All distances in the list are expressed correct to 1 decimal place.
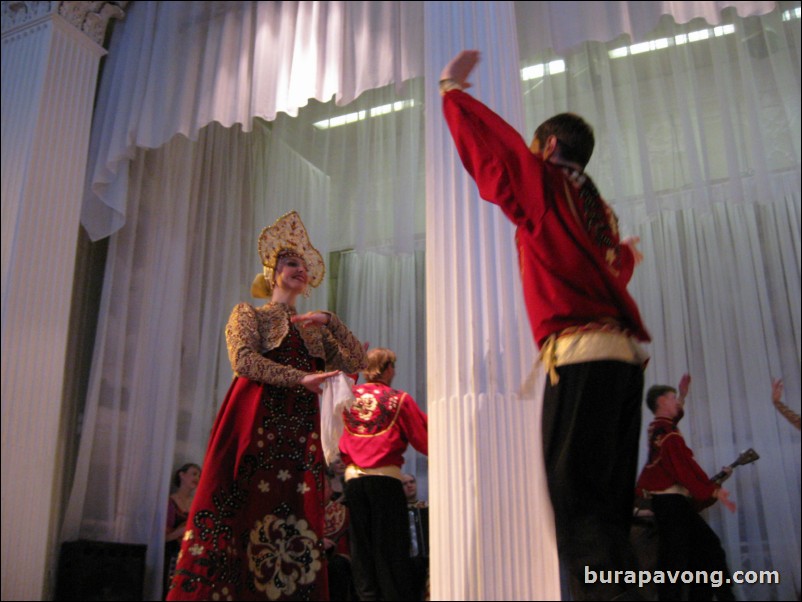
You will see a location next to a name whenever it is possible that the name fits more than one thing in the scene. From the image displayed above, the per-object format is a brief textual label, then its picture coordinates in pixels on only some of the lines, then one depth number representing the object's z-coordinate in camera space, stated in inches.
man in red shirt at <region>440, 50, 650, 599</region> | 74.4
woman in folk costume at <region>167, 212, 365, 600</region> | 109.7
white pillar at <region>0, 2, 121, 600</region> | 183.2
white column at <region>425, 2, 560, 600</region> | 93.8
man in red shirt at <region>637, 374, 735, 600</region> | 138.6
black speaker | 185.3
